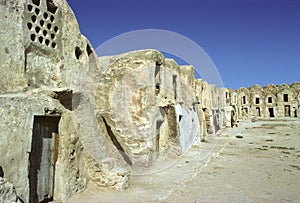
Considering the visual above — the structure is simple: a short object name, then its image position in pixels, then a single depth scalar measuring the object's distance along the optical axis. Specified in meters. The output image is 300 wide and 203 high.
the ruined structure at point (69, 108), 4.33
